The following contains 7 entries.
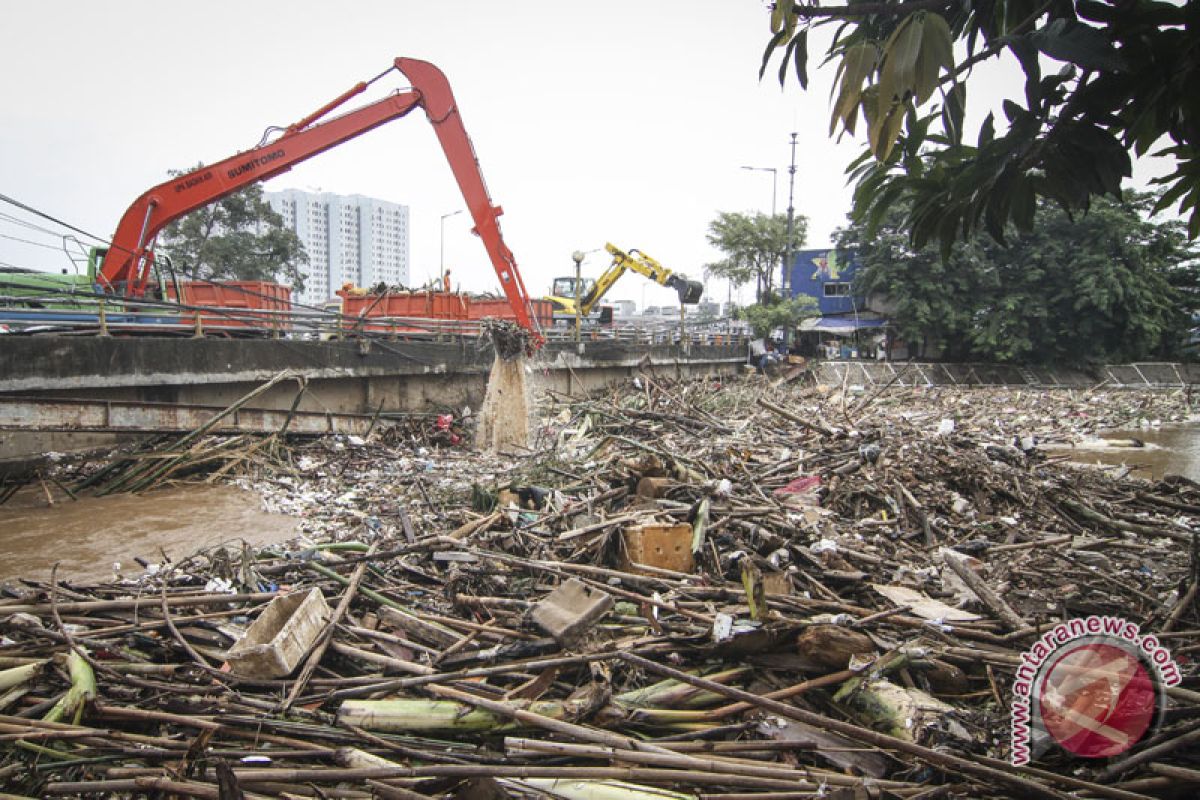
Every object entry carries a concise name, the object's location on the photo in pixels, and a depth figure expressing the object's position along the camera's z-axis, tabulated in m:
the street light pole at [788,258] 29.75
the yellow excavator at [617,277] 22.11
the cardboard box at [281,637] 2.98
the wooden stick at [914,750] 2.22
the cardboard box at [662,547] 4.33
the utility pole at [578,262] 17.06
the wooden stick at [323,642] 2.88
